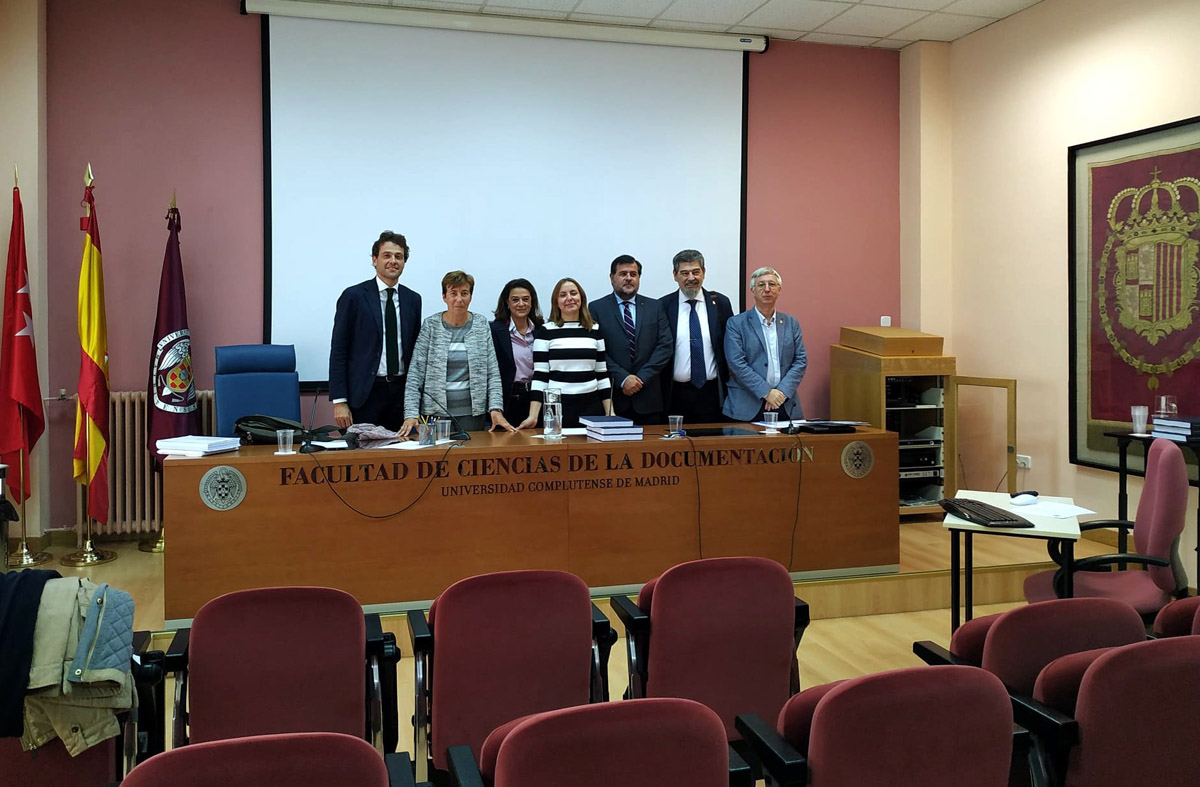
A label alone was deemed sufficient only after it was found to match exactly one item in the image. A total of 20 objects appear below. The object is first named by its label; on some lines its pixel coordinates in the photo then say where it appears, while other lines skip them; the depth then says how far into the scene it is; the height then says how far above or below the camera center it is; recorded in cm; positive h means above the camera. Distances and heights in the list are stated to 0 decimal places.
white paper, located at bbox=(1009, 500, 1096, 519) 332 -49
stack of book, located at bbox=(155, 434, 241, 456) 373 -27
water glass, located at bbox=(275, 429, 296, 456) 388 -25
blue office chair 515 -2
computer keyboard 315 -48
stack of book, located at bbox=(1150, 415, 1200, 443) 438 -24
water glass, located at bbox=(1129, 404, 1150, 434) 478 -21
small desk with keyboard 310 -52
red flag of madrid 495 +12
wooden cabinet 603 -13
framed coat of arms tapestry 491 +56
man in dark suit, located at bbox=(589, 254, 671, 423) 521 +27
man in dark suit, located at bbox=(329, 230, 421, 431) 491 +20
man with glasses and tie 541 +18
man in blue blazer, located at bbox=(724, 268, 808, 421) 527 +14
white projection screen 579 +145
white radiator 538 -56
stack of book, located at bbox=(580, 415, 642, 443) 424 -24
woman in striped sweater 478 +12
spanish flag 507 -4
